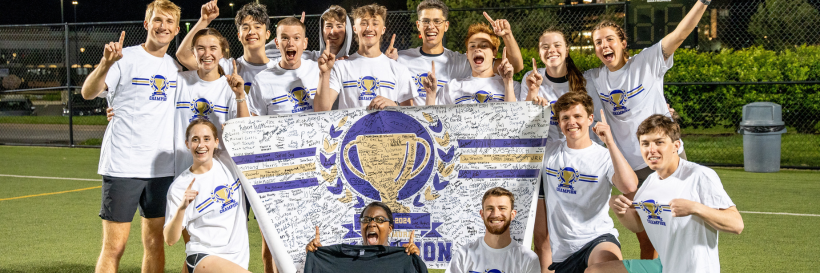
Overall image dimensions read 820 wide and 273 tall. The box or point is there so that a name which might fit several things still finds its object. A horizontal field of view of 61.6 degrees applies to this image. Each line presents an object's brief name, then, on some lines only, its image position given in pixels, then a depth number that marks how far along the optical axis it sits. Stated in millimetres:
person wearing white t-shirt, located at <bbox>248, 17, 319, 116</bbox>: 4613
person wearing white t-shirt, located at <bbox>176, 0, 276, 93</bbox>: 4668
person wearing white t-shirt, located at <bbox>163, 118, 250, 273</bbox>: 4043
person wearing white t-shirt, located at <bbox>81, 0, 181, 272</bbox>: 4539
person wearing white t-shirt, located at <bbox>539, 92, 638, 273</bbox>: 3945
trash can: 10070
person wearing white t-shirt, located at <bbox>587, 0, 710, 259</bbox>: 4457
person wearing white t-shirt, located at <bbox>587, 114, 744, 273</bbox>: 3344
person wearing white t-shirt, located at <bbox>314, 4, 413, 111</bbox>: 4695
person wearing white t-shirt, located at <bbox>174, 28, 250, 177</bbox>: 4414
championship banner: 4246
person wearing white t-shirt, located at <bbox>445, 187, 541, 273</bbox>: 3904
